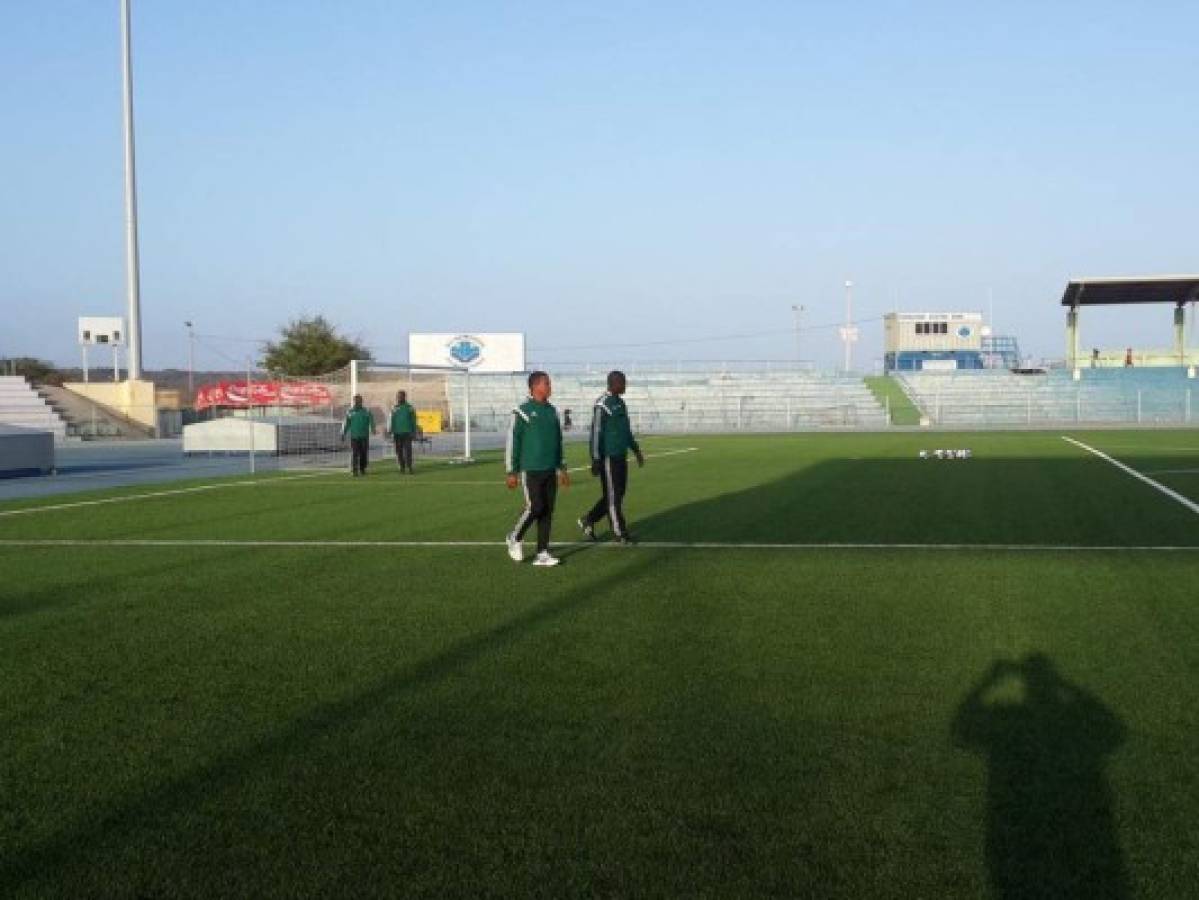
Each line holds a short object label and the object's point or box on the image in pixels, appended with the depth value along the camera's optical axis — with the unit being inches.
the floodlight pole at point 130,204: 1680.6
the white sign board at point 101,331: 2536.9
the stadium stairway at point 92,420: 2166.6
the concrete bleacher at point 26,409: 2114.9
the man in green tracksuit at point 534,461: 485.1
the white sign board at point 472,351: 2182.6
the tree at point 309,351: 3070.9
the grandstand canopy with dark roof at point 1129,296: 2500.0
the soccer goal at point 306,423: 1422.2
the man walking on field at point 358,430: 1072.8
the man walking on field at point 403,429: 1119.6
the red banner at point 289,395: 1520.7
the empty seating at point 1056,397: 2518.5
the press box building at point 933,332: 3905.0
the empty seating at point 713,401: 2583.7
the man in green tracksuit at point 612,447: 552.1
